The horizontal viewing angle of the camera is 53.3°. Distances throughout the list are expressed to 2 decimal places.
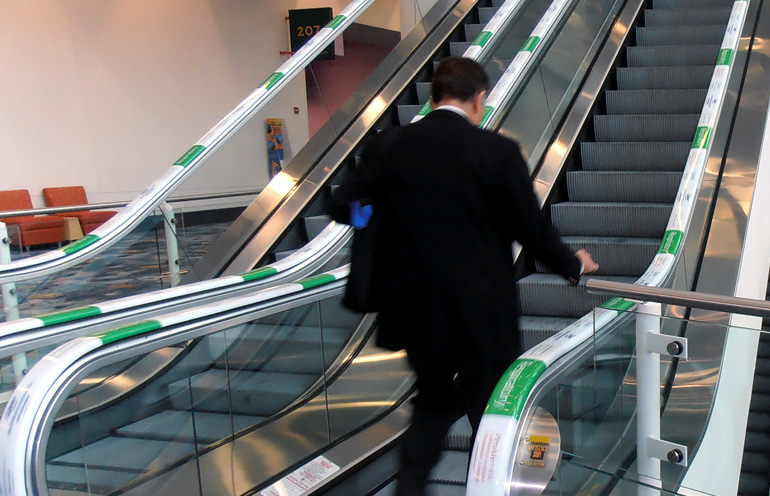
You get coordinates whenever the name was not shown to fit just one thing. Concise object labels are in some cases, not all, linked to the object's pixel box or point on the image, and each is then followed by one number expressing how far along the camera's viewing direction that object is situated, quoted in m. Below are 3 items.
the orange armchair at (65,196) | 10.05
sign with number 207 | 11.87
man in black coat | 2.15
